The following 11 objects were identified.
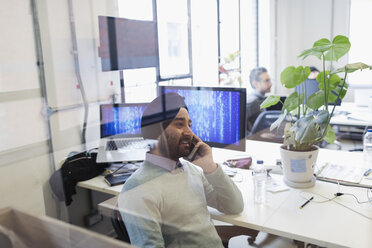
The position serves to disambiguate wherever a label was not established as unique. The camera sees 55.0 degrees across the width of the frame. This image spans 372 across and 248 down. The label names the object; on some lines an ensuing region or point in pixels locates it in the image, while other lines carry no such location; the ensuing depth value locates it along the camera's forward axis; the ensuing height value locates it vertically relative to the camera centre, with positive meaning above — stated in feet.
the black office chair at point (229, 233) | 4.62 -2.15
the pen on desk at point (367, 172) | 5.72 -1.78
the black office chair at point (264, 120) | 9.41 -1.48
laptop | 5.86 -1.05
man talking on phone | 4.09 -1.49
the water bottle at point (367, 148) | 6.39 -1.57
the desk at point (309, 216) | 4.00 -1.89
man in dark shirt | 11.48 -0.62
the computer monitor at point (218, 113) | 5.72 -0.74
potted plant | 5.23 -0.71
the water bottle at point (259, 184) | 5.05 -1.76
